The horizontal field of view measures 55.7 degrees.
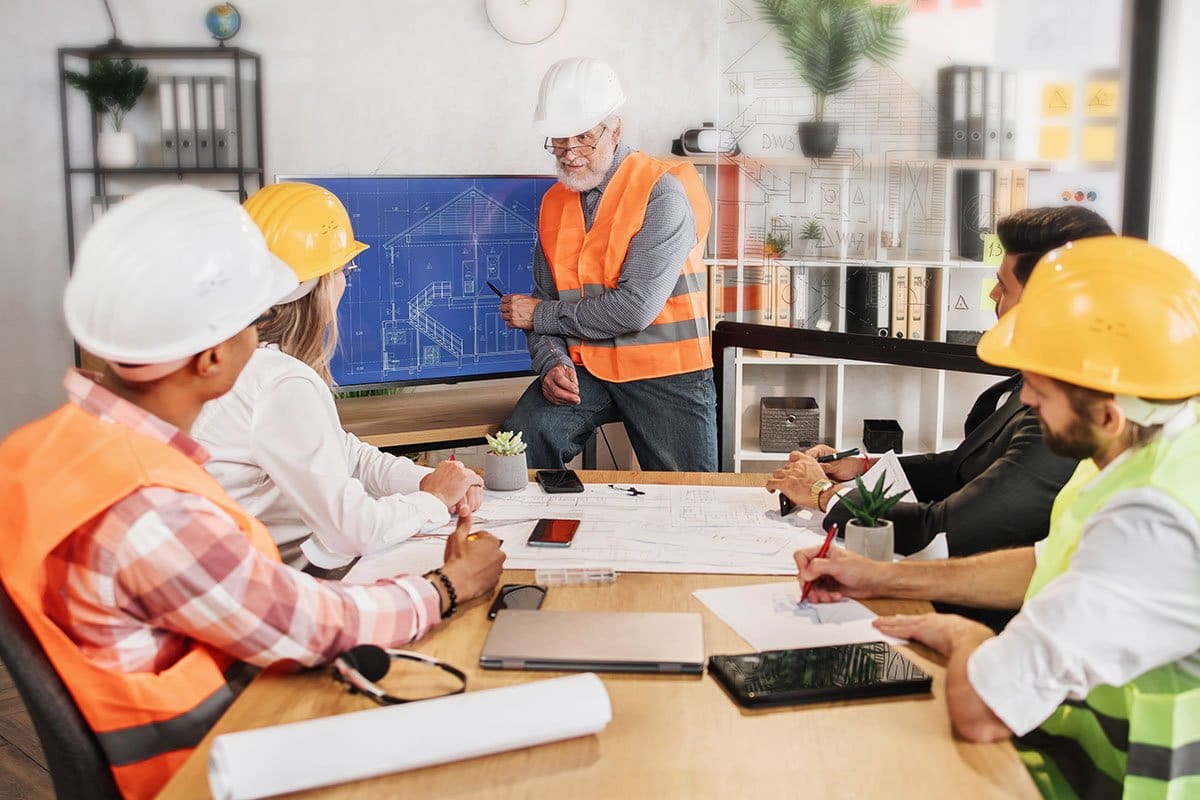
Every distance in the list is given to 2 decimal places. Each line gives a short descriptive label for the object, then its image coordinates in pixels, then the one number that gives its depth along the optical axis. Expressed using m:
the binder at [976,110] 3.00
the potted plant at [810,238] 3.30
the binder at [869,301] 3.19
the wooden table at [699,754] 1.11
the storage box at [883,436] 3.74
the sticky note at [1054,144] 2.96
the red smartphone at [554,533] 1.86
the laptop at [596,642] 1.37
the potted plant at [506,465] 2.26
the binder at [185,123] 4.30
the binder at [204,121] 4.31
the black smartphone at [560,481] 2.26
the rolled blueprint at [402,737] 1.06
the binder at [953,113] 3.02
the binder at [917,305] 3.09
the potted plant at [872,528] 1.74
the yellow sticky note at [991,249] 3.01
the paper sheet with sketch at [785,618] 1.48
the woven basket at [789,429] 4.14
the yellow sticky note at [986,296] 3.06
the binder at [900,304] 3.12
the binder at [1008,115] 2.98
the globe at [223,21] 4.30
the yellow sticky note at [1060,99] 2.96
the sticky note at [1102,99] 2.97
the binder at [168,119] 4.29
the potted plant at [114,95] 4.24
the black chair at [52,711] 1.20
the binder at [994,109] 2.99
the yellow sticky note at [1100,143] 2.98
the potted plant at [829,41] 3.07
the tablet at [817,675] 1.29
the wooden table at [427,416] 3.60
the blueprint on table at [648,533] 1.78
